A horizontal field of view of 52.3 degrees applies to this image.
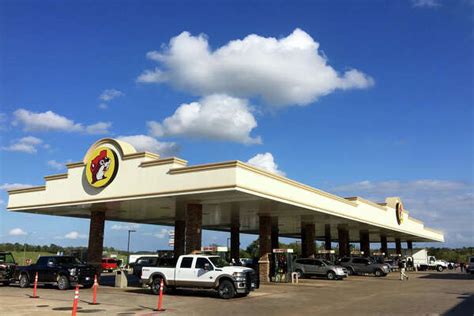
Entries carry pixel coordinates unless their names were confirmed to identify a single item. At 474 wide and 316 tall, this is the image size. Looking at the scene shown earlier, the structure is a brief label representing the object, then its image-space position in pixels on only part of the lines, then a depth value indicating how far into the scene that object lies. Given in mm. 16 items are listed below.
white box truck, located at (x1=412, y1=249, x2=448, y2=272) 66562
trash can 28625
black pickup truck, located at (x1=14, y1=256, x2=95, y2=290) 26562
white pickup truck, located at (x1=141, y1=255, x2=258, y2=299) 21875
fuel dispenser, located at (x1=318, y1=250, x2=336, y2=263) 47491
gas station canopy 24625
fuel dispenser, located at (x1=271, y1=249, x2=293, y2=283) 33938
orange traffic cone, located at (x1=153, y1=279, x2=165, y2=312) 17120
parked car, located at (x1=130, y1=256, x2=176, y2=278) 24234
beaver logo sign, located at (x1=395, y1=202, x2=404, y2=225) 56538
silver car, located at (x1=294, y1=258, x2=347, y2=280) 37562
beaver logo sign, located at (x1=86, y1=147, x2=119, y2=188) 28000
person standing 38719
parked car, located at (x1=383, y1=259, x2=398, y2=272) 54669
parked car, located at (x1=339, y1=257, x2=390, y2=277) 44719
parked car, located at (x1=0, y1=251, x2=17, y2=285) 28812
